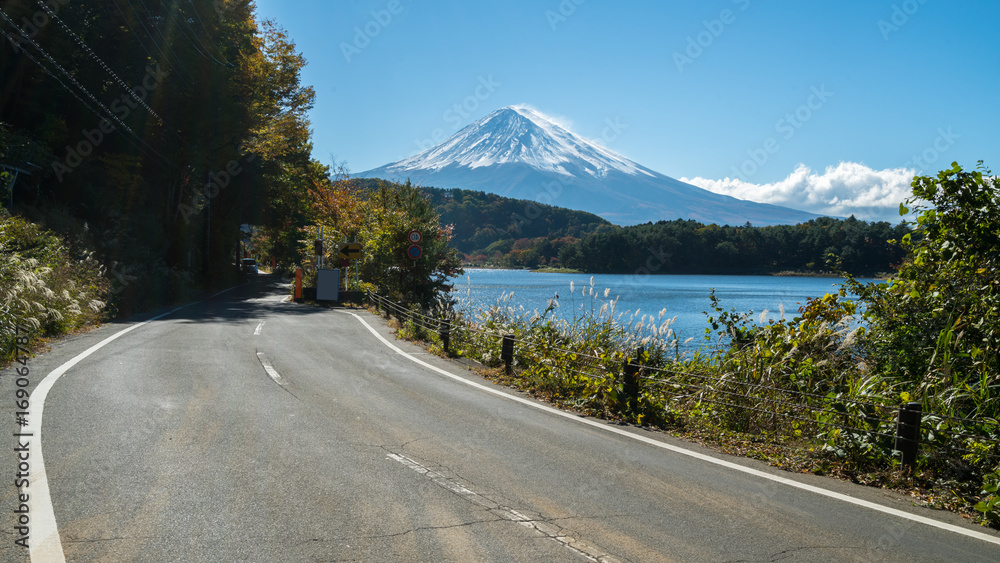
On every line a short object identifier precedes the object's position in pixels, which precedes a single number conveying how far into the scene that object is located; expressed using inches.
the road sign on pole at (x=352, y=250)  983.0
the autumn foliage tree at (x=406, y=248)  920.3
